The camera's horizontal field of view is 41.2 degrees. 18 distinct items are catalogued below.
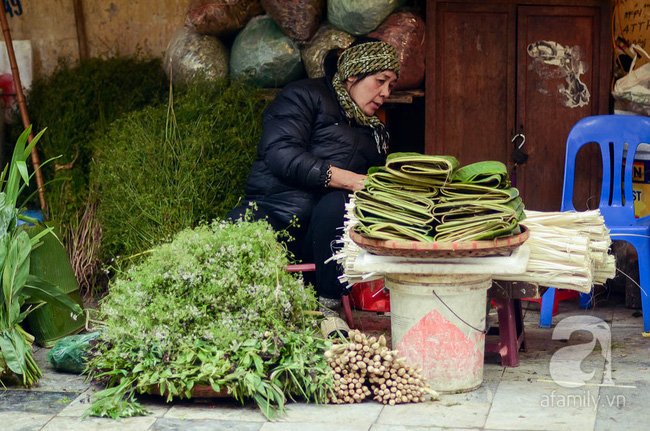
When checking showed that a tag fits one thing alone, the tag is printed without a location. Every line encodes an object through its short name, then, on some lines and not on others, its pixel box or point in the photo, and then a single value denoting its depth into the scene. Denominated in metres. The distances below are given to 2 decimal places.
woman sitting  4.70
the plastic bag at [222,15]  5.74
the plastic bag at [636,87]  5.20
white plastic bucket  3.79
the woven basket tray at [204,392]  3.75
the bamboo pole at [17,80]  5.75
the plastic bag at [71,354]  4.21
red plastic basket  5.15
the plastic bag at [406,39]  5.48
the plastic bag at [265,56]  5.63
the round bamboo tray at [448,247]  3.58
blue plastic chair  5.21
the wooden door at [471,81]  5.70
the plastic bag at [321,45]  5.54
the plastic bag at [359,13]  5.43
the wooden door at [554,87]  5.63
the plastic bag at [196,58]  5.74
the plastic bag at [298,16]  5.56
